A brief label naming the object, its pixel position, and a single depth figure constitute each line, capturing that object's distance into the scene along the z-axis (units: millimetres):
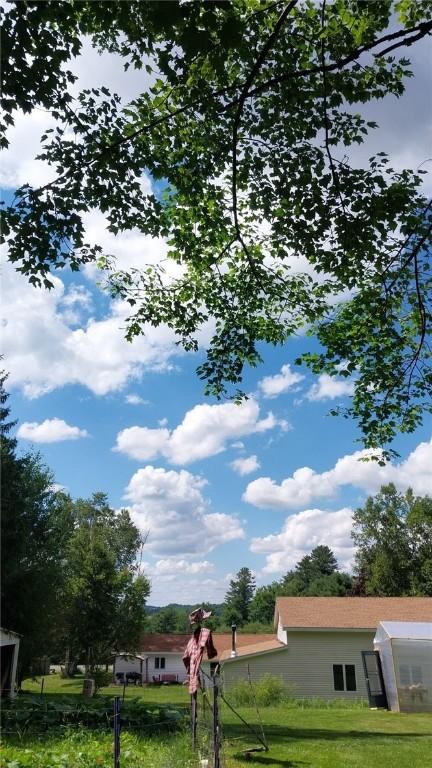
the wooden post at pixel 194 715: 9688
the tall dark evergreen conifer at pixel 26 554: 24953
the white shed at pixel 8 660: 17406
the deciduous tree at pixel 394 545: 47594
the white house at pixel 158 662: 49062
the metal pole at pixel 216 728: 7551
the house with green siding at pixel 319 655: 27562
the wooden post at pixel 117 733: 6887
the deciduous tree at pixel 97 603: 34062
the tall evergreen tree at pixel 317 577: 66500
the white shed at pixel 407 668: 20938
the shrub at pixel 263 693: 22766
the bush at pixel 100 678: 32497
